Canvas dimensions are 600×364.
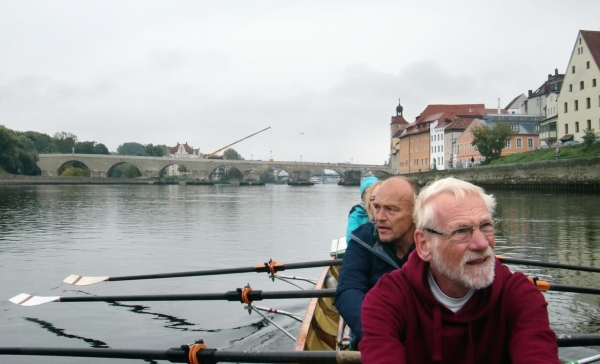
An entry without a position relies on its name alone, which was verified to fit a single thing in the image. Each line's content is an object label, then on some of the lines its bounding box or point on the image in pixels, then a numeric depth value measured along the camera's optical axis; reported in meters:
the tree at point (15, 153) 71.38
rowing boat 4.56
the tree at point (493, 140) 57.31
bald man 3.57
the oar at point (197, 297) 5.24
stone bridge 95.88
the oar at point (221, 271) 7.36
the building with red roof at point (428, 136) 82.75
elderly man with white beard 2.22
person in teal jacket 5.56
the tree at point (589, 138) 39.56
